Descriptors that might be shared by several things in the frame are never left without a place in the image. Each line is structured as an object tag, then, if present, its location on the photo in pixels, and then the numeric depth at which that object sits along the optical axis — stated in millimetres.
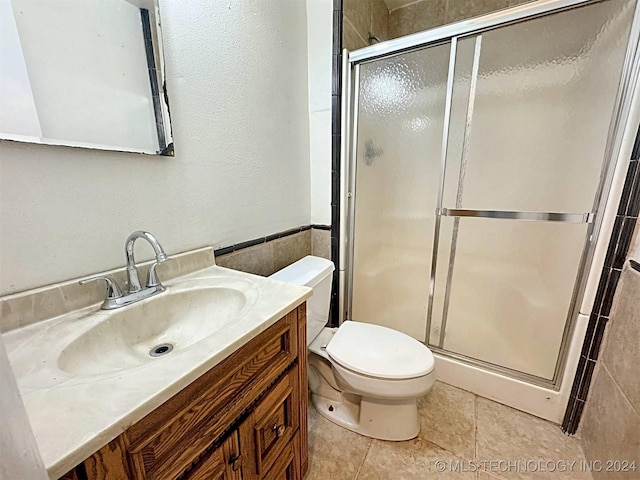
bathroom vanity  407
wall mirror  592
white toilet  1067
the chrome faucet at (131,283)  724
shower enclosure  1080
